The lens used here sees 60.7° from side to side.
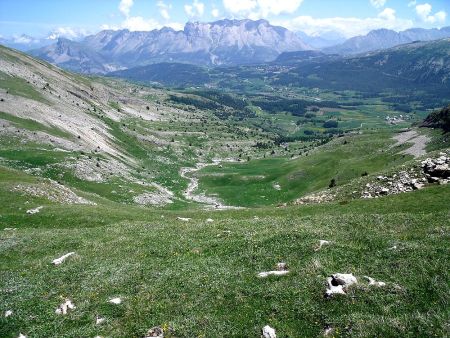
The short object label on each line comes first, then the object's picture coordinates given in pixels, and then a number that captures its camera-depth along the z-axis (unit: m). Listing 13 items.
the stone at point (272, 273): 27.23
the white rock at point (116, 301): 25.83
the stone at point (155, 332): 22.39
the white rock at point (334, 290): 23.82
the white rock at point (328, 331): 21.04
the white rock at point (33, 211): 55.44
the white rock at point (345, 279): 24.41
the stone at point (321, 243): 30.27
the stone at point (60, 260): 33.66
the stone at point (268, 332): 21.28
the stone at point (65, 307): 25.42
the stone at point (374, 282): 24.25
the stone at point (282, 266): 28.25
